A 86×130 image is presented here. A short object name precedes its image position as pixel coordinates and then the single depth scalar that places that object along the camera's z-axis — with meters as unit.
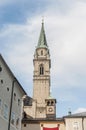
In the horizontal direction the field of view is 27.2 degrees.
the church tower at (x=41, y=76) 61.97
